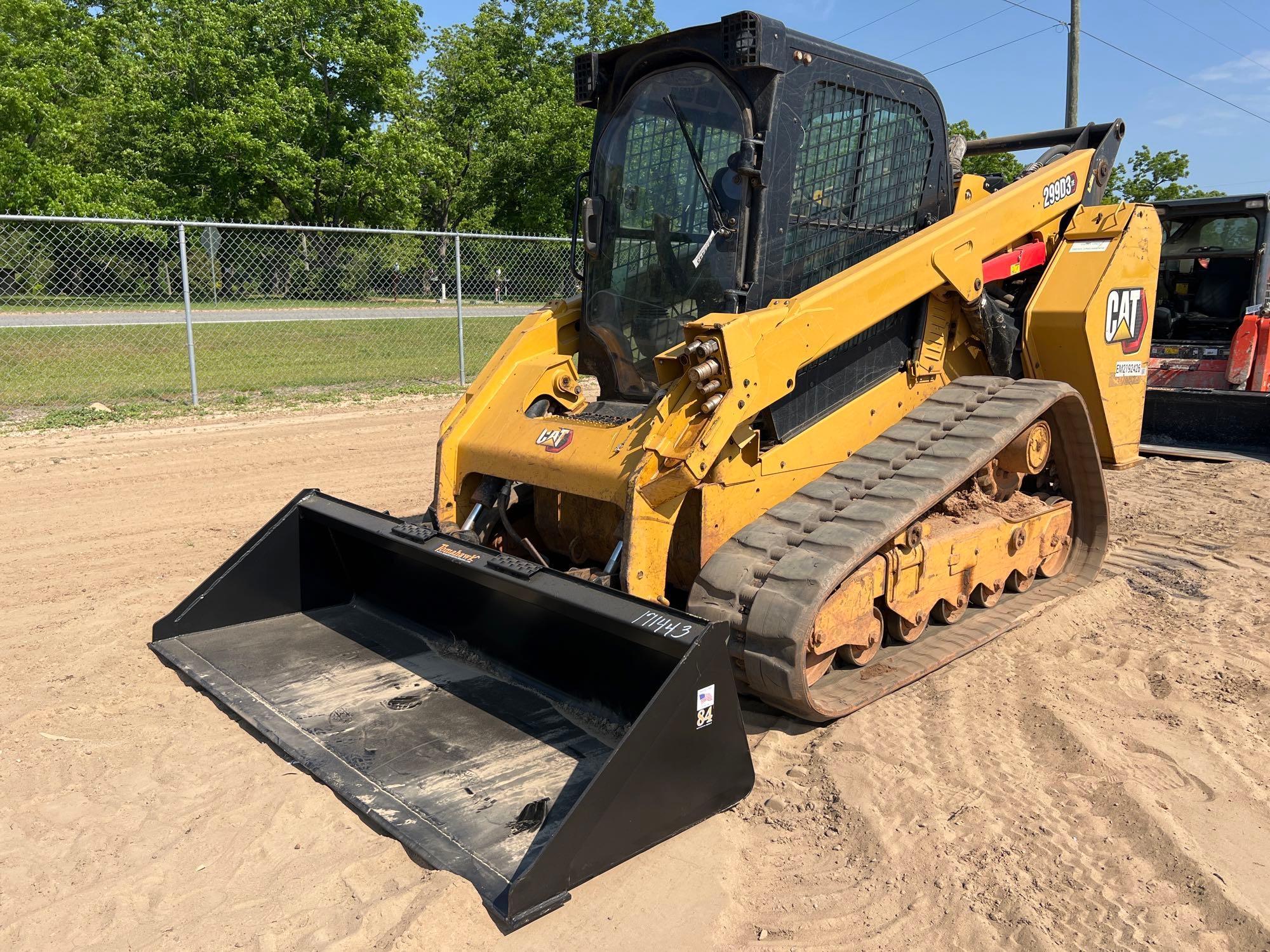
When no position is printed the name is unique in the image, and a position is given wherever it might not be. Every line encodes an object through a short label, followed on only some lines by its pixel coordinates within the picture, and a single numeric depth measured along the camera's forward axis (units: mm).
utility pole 17562
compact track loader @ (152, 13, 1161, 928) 3354
